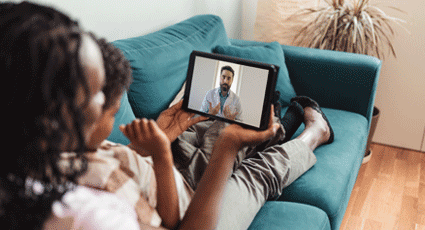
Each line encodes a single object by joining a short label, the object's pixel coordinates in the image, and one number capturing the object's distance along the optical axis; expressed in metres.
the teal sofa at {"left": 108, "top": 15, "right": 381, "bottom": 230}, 1.11
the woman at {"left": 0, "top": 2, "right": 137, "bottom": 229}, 0.37
